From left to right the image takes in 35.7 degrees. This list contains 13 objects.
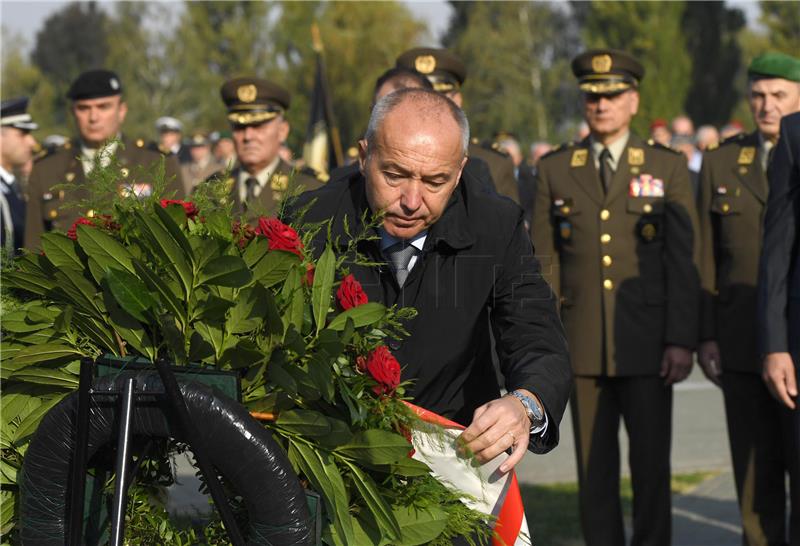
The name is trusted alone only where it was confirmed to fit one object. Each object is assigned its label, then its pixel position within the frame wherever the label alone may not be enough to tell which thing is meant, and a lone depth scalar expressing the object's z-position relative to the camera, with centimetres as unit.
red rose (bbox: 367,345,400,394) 277
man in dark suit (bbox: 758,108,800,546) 476
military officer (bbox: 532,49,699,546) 637
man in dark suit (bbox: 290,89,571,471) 338
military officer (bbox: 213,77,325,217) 734
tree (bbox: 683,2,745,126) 4353
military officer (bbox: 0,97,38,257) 786
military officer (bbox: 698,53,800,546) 634
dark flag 1373
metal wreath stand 254
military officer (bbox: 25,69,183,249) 767
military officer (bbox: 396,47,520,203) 710
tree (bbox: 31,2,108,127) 7038
